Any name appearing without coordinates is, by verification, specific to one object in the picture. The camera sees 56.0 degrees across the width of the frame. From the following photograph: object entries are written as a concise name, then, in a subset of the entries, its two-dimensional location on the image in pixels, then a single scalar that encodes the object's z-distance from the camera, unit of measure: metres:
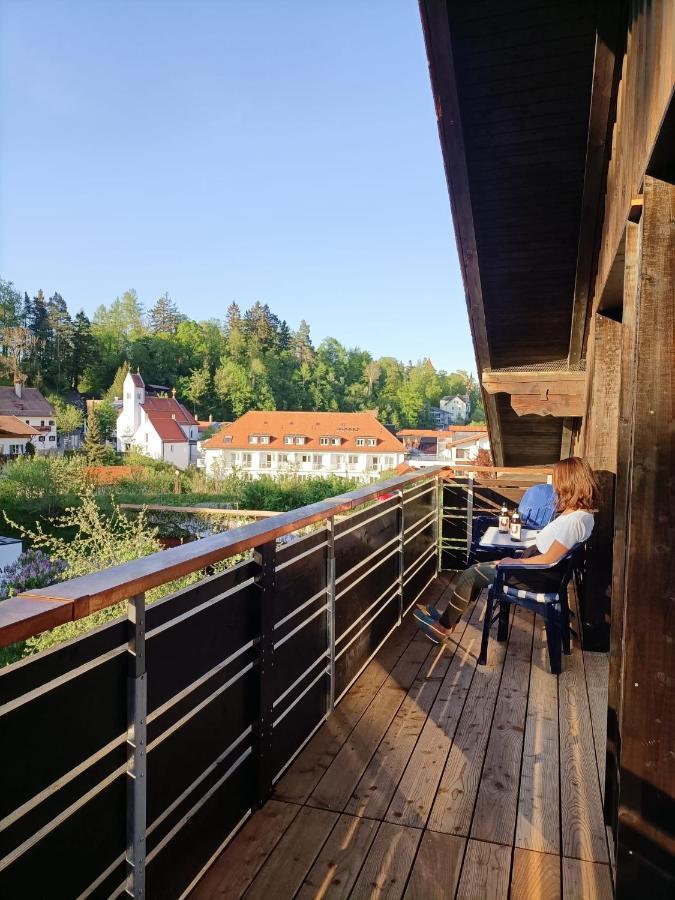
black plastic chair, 3.57
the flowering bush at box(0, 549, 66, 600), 9.74
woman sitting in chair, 3.50
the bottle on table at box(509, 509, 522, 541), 4.70
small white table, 4.43
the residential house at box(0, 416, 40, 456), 28.91
